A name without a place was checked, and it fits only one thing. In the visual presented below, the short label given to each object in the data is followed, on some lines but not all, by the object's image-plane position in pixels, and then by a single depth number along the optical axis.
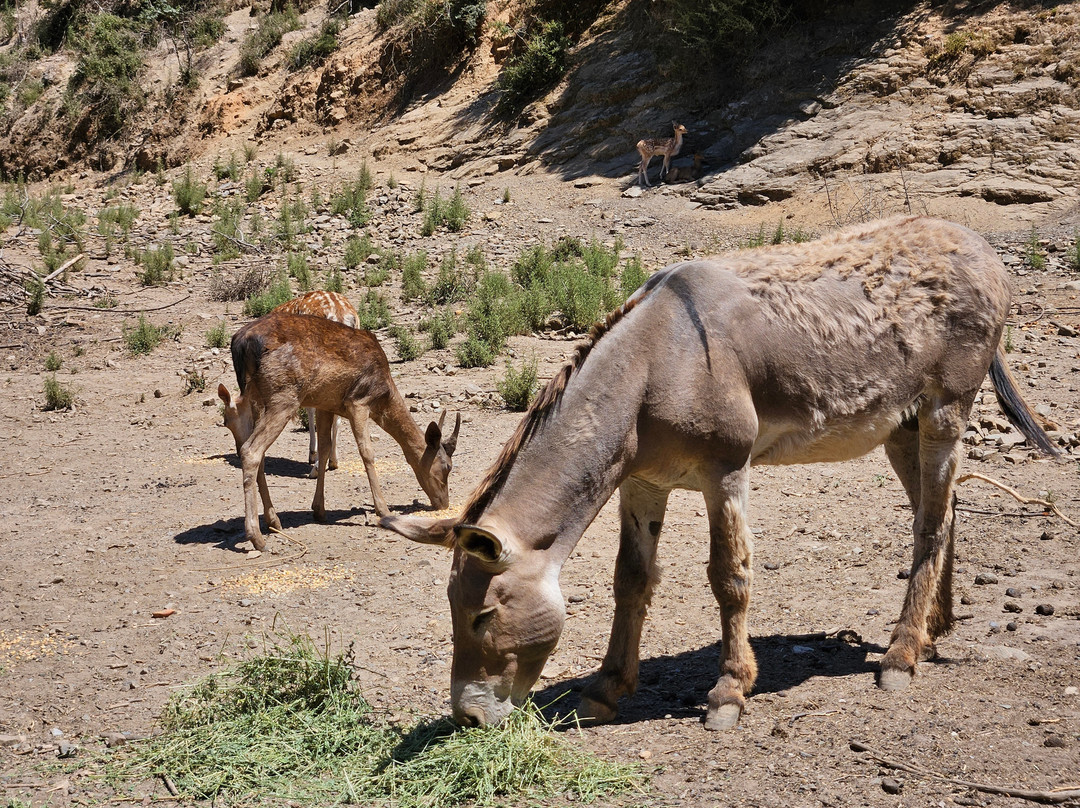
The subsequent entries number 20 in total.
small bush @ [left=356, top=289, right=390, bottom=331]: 14.53
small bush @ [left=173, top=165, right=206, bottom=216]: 21.72
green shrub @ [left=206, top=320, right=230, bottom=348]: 14.20
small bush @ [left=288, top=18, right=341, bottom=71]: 27.75
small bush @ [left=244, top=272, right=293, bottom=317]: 15.17
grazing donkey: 4.18
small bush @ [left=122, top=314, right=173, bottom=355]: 14.37
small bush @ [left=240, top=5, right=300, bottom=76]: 28.59
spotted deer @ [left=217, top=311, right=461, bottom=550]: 8.27
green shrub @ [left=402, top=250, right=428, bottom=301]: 15.74
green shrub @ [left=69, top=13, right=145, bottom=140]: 29.73
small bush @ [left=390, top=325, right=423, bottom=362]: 13.11
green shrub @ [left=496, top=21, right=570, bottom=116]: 23.25
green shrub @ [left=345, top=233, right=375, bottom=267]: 17.62
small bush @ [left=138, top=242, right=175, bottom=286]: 17.30
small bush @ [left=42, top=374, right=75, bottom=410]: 12.30
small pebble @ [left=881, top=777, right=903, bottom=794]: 3.95
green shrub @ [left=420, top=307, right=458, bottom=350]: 13.49
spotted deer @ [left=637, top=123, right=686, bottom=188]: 19.81
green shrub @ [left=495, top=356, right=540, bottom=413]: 11.09
